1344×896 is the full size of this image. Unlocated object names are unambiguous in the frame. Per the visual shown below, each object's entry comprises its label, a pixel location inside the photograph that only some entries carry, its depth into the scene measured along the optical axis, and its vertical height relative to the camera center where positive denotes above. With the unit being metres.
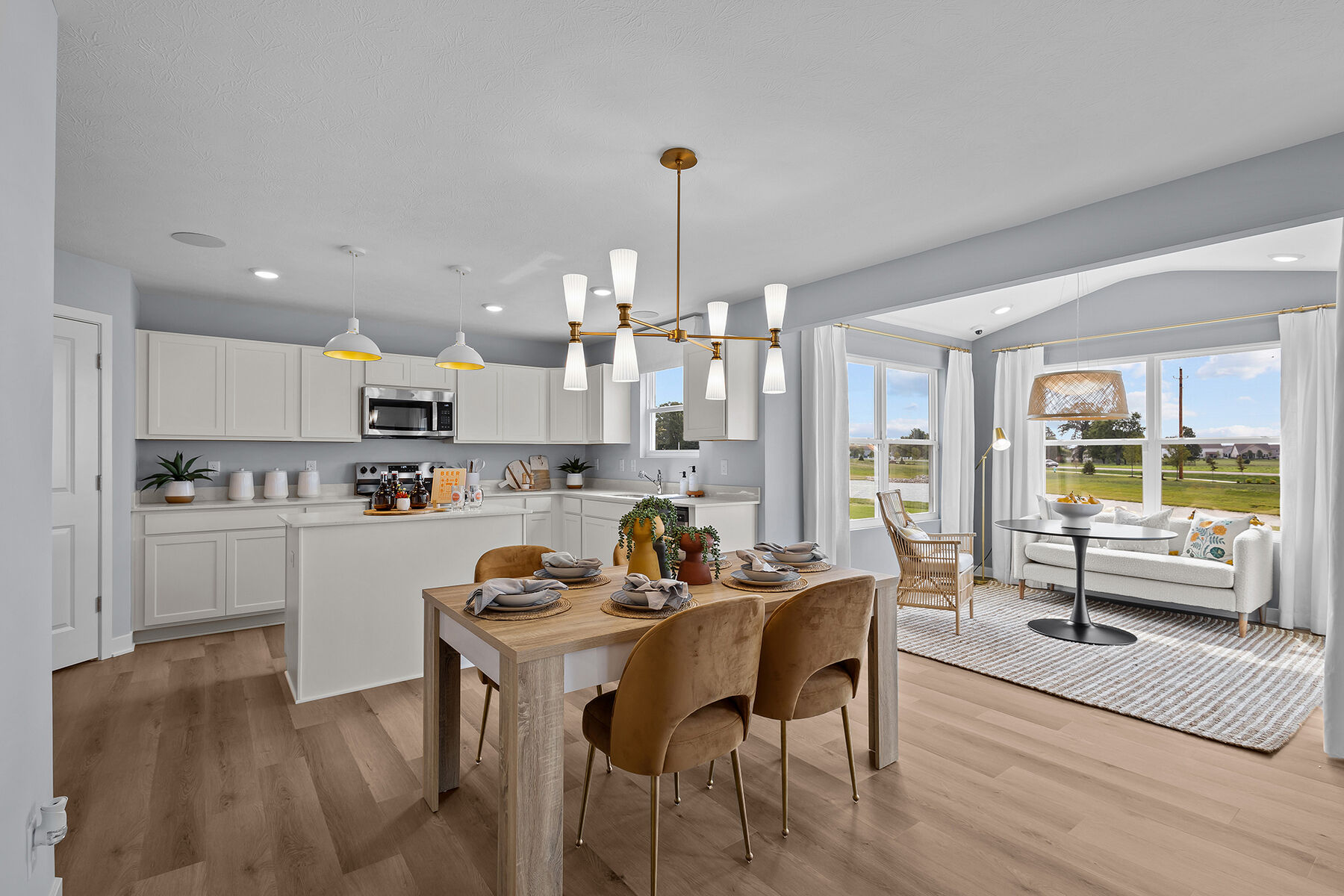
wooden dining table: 1.71 -0.68
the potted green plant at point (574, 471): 6.65 -0.26
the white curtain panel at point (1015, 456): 6.09 -0.07
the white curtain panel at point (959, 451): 6.32 -0.02
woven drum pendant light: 4.26 +0.36
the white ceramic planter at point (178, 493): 4.53 -0.35
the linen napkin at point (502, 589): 2.03 -0.49
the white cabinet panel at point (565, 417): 6.38 +0.30
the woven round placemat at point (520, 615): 2.00 -0.54
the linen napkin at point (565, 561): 2.49 -0.46
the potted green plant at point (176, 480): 4.54 -0.26
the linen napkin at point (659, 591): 2.04 -0.47
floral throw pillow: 4.73 -0.66
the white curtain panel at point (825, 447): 4.79 +0.02
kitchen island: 3.28 -0.77
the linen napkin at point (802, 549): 2.73 -0.44
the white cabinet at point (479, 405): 5.88 +0.39
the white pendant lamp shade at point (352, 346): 3.47 +0.54
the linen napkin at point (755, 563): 2.51 -0.48
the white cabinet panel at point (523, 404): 6.13 +0.42
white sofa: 4.43 -0.94
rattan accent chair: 4.46 -0.89
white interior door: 3.69 -0.29
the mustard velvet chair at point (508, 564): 2.72 -0.52
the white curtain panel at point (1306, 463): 4.39 -0.09
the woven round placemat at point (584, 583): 2.44 -0.53
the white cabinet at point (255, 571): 4.52 -0.92
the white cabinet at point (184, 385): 4.46 +0.43
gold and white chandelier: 2.27 +0.48
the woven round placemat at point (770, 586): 2.40 -0.53
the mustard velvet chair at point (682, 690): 1.74 -0.69
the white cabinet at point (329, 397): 5.08 +0.39
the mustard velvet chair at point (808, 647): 2.11 -0.68
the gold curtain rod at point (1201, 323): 4.54 +1.02
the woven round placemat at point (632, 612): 2.01 -0.53
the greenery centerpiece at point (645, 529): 2.36 -0.31
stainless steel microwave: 5.36 +0.28
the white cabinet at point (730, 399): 4.69 +0.37
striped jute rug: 3.11 -1.30
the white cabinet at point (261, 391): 4.77 +0.42
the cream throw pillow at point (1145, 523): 5.21 -0.62
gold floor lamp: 5.86 -0.06
